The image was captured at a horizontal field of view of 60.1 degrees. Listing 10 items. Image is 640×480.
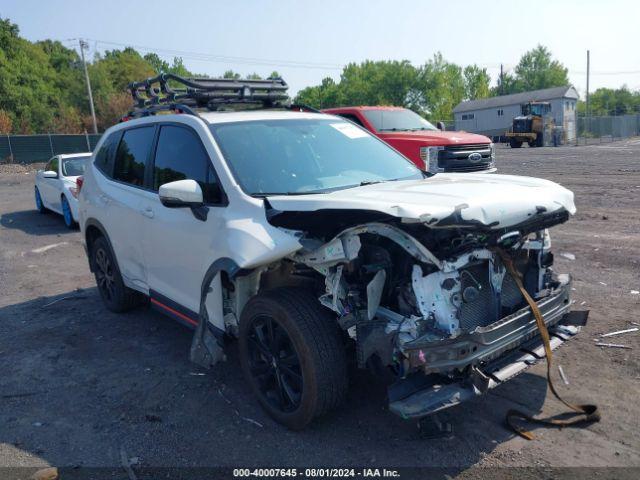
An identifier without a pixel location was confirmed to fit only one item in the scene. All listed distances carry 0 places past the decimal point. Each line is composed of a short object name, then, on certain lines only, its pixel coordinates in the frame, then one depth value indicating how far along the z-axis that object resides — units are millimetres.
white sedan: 10945
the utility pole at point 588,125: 49969
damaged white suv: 3012
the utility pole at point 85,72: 48469
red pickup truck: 10375
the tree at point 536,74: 96750
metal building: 57188
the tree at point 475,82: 93375
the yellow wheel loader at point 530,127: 38562
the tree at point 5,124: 42844
